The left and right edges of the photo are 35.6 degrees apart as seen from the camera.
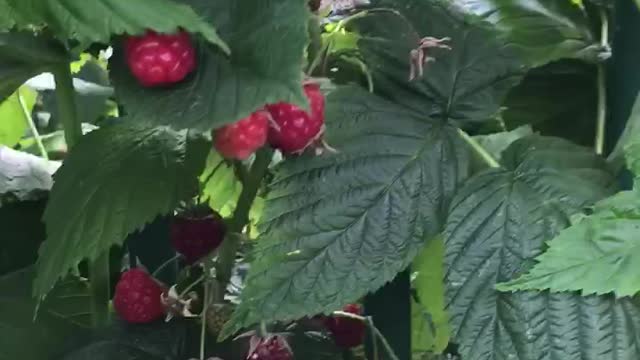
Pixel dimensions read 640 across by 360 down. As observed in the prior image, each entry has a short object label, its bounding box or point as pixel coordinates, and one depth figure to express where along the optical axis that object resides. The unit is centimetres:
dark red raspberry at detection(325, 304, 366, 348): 67
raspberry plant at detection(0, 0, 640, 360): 46
